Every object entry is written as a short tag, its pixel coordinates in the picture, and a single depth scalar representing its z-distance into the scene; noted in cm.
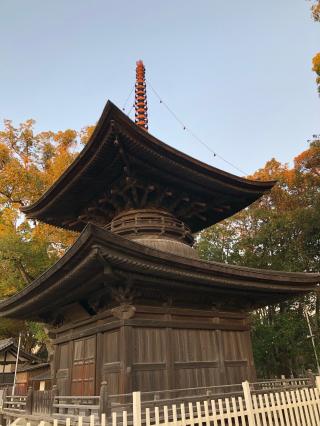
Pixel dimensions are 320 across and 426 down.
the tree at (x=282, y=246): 2189
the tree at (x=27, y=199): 2230
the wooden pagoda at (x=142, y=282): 867
